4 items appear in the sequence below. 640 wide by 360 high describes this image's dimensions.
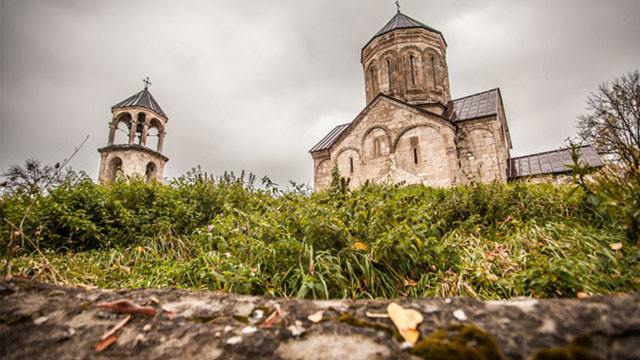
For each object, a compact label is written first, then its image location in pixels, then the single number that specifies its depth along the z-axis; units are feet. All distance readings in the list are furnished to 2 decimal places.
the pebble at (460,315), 3.64
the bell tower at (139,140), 62.03
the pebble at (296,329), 3.66
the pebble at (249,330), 3.75
